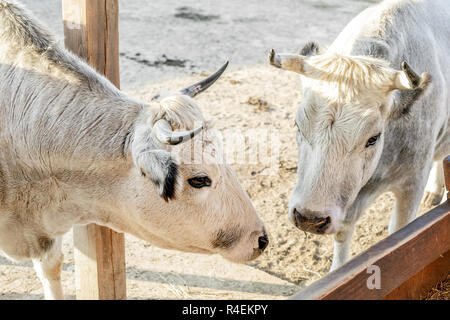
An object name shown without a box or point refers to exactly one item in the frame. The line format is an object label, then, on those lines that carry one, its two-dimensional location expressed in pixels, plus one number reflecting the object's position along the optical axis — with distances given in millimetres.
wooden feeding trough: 1623
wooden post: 2689
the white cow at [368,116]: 2836
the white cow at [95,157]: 2441
